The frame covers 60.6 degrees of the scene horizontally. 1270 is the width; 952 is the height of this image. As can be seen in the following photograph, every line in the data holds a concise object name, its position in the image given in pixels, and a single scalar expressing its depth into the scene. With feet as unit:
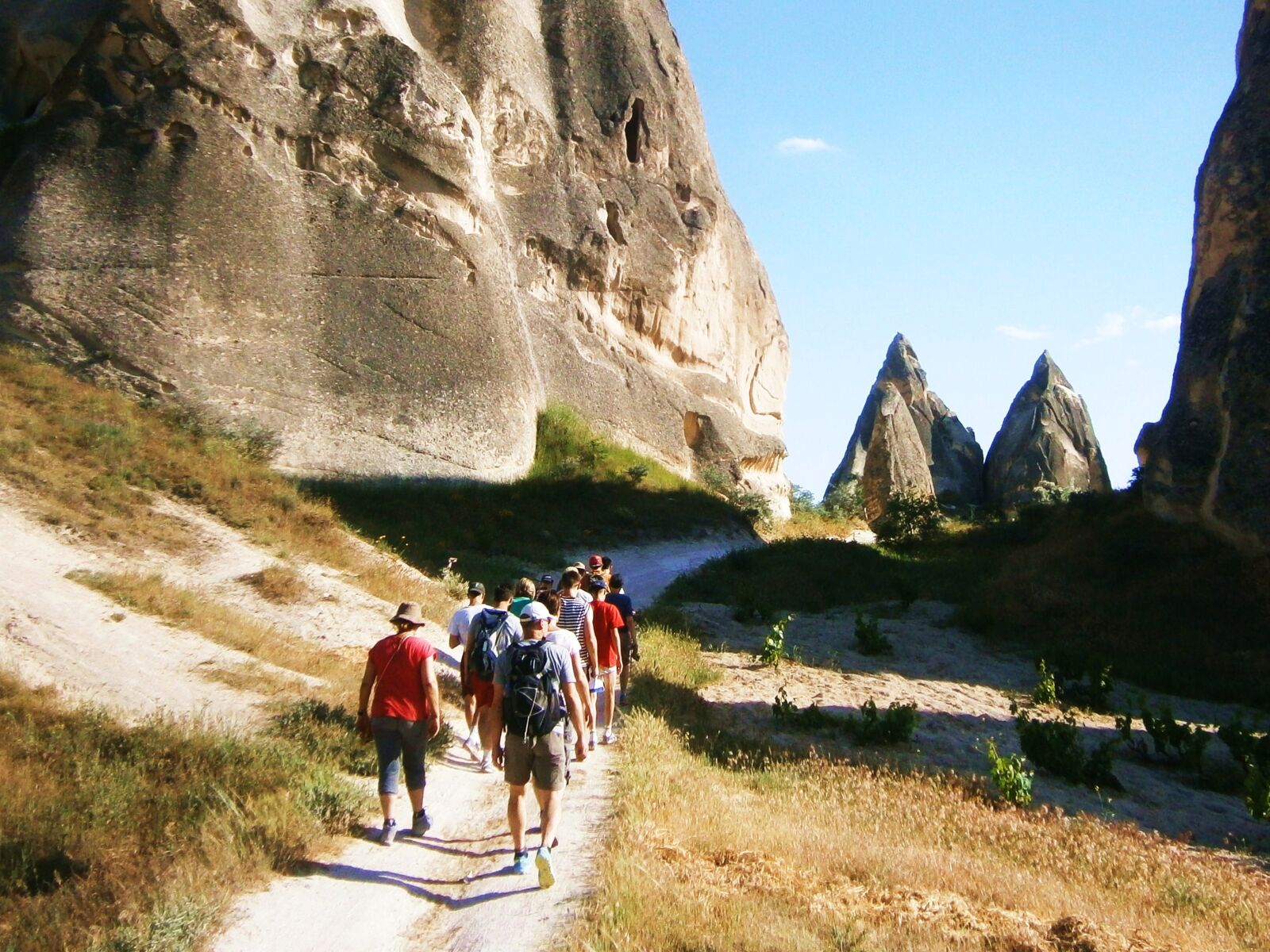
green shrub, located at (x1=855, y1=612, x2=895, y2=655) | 46.19
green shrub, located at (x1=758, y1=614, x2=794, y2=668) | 42.32
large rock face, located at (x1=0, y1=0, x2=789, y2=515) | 52.47
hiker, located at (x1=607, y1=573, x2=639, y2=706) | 30.27
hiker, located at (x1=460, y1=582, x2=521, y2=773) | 22.71
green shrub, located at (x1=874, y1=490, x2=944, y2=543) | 82.07
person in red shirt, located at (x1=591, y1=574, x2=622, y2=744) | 26.91
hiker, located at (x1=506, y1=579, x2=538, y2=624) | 25.63
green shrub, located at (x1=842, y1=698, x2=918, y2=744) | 31.40
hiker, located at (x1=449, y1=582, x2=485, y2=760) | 25.67
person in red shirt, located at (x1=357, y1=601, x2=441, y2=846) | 18.75
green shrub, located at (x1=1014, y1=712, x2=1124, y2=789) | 29.22
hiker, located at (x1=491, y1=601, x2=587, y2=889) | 17.37
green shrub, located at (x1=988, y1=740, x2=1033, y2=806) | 24.58
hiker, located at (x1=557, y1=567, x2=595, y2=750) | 25.46
